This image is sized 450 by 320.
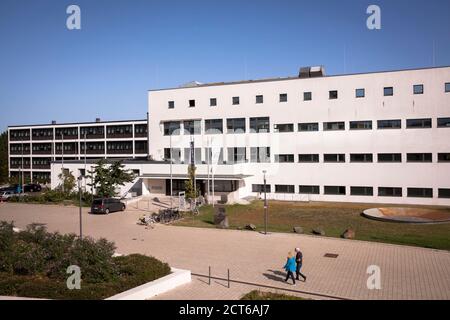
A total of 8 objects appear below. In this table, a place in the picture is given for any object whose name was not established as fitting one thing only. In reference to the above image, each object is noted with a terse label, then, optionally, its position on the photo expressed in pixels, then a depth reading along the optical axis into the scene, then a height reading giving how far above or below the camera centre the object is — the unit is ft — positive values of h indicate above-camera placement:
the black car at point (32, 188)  183.05 -16.93
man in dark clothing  48.60 -13.66
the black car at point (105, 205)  108.17 -15.10
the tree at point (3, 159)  205.36 -4.49
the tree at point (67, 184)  143.02 -11.91
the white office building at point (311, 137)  115.14 +3.39
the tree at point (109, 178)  123.54 -8.90
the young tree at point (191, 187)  110.00 -10.56
